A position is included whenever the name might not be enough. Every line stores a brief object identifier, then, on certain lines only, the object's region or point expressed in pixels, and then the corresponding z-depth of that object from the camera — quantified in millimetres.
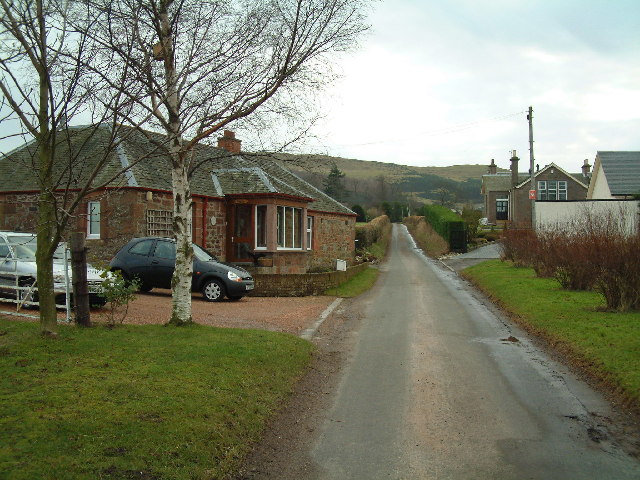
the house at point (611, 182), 35375
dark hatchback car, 16219
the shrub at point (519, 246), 23281
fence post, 8984
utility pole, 32656
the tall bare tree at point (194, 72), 9086
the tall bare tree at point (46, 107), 6438
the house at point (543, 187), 58000
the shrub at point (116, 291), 9445
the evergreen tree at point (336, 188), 77919
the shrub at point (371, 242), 38906
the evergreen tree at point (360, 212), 74000
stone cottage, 19359
